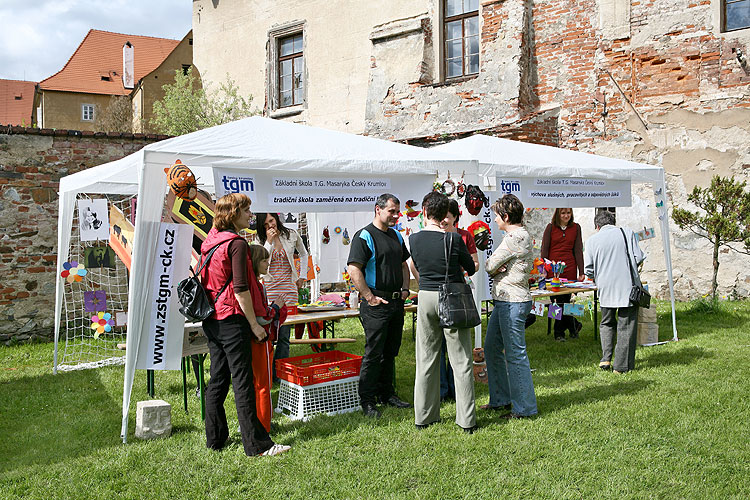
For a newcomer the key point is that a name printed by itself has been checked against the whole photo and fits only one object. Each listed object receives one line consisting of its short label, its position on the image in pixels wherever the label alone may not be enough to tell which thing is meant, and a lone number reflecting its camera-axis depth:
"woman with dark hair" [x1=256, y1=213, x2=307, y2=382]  6.16
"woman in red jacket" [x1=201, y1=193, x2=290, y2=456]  4.14
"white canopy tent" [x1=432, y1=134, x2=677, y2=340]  6.65
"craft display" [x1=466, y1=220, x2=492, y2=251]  5.62
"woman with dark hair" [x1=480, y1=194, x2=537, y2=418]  4.95
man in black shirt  5.06
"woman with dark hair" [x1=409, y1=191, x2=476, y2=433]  4.63
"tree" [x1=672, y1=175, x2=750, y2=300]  9.43
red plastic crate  5.16
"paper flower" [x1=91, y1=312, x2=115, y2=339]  5.69
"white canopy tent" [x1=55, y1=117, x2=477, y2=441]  4.57
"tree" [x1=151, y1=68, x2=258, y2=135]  17.48
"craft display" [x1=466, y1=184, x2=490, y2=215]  6.04
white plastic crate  5.17
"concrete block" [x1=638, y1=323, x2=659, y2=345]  7.77
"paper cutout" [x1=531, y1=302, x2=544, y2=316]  6.37
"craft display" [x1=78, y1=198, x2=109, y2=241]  6.94
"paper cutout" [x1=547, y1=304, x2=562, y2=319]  6.58
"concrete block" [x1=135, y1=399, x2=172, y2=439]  4.74
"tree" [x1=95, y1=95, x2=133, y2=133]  26.53
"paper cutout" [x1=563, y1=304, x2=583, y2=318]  6.85
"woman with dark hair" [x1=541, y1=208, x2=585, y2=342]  8.42
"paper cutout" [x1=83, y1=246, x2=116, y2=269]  7.04
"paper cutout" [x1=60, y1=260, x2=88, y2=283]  7.04
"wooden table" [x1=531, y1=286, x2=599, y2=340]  7.50
